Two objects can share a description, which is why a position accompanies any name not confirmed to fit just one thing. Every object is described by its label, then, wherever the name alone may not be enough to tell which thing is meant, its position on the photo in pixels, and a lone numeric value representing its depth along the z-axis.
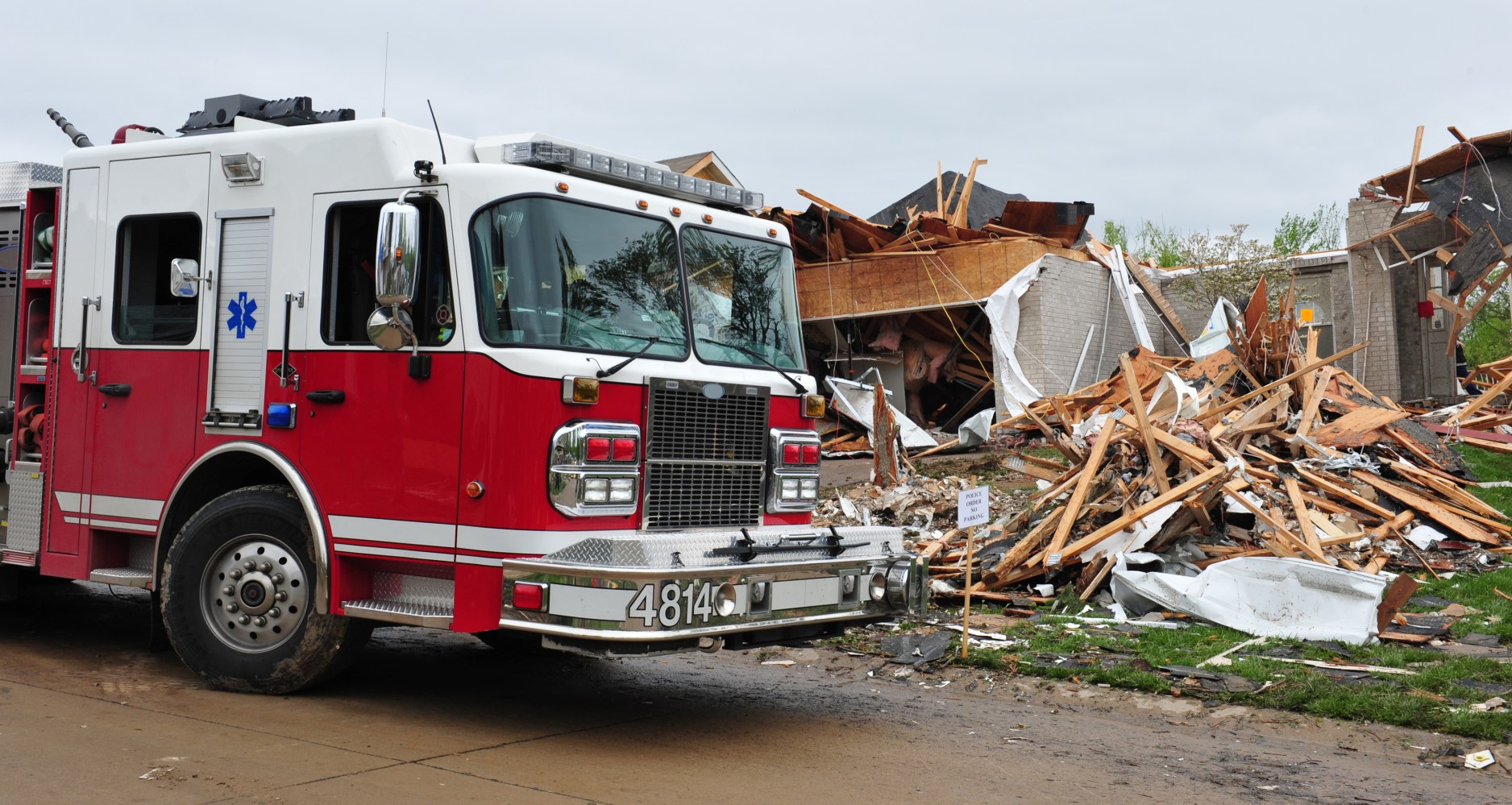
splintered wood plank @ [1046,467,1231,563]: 10.41
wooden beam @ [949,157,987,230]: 21.91
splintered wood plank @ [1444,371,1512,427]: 16.89
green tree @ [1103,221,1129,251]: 57.75
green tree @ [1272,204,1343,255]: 52.38
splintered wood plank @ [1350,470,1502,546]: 11.59
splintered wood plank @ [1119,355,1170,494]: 10.78
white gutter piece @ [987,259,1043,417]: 20.53
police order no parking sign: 8.67
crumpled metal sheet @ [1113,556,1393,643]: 8.81
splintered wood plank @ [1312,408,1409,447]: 13.48
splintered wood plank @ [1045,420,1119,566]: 10.59
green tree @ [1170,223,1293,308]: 30.92
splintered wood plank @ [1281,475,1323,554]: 10.28
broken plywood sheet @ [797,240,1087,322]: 20.83
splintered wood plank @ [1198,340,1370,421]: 12.99
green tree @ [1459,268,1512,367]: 49.97
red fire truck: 6.14
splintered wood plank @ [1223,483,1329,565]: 10.01
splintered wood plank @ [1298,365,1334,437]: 13.21
